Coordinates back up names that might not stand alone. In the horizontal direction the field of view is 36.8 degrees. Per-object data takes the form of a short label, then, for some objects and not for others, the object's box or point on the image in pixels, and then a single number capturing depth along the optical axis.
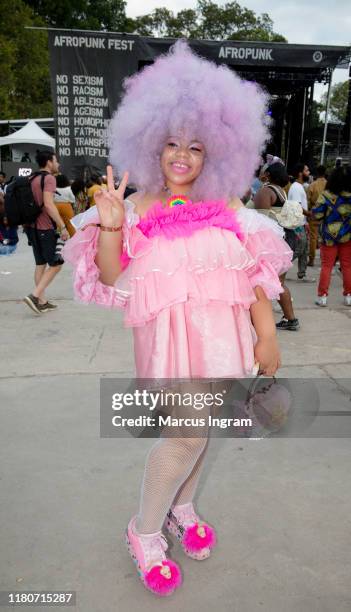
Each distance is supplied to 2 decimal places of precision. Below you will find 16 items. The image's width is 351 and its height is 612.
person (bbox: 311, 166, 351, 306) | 5.81
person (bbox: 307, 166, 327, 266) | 8.74
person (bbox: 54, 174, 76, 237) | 7.32
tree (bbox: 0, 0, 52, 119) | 20.55
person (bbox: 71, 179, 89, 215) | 7.87
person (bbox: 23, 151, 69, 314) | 5.54
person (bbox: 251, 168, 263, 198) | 8.73
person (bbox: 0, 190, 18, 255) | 9.62
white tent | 18.80
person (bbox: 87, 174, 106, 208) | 7.38
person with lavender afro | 1.72
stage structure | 8.05
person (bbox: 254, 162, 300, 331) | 5.05
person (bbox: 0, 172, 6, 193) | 14.48
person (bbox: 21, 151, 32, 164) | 19.88
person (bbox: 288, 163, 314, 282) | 6.79
